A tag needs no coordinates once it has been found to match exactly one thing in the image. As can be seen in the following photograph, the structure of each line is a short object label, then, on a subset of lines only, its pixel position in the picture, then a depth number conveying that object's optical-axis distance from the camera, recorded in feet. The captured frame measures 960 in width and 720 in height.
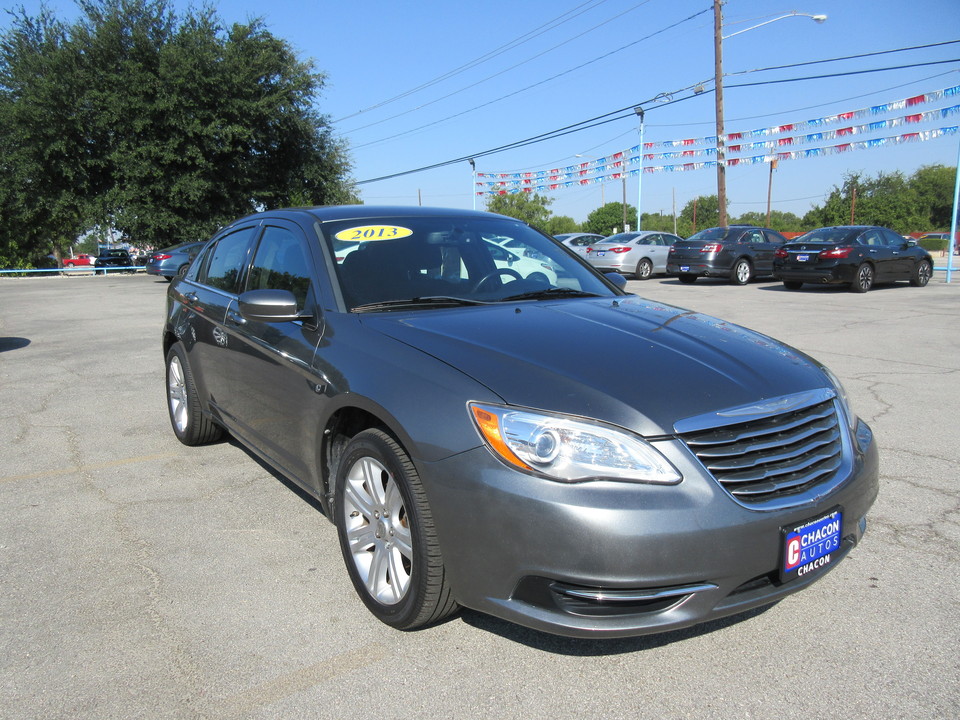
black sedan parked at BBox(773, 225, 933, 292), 54.76
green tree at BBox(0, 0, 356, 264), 102.06
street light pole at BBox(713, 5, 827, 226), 88.17
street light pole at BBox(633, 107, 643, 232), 104.94
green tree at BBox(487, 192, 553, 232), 244.83
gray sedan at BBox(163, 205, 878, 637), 7.41
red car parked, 210.38
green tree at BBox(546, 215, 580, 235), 348.43
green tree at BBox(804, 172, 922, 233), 240.94
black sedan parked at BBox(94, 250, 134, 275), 134.72
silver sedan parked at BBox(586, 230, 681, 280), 75.25
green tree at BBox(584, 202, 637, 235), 318.65
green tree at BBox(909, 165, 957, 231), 281.95
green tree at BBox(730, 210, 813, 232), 392.06
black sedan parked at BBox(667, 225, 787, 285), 65.41
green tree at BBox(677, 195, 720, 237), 364.87
